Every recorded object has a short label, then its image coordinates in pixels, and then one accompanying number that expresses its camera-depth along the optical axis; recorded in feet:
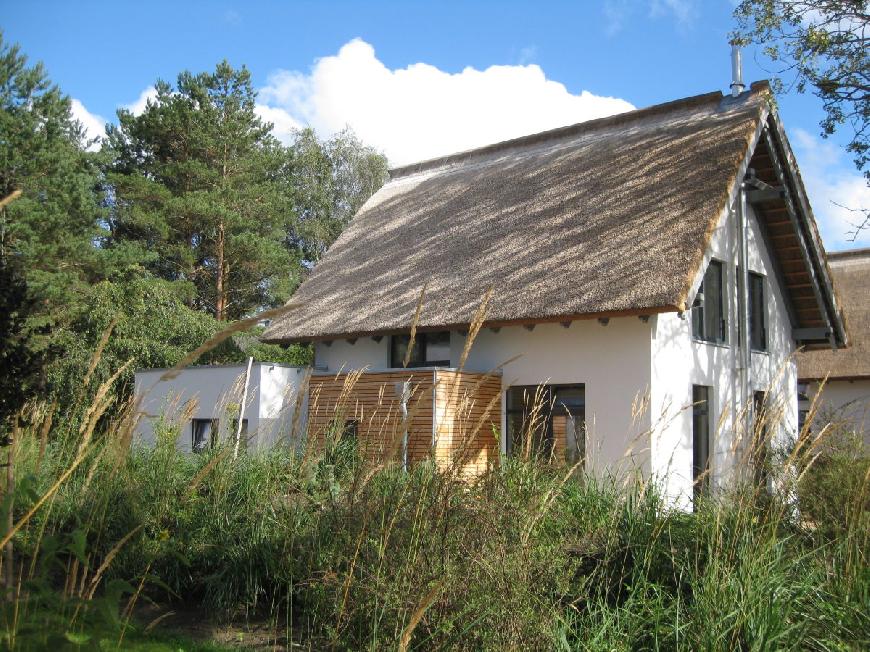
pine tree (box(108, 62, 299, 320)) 79.71
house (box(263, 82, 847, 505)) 35.91
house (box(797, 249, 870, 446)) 57.16
